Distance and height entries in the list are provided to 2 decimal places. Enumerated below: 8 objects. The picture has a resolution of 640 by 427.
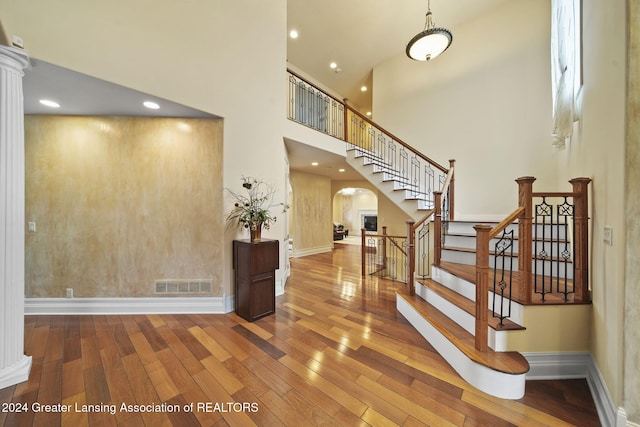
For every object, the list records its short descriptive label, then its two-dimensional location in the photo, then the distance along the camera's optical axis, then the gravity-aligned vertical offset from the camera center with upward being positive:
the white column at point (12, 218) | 1.78 -0.06
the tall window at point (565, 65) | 2.31 +1.67
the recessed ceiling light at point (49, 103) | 2.62 +1.32
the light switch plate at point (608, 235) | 1.55 -0.17
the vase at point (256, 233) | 3.06 -0.31
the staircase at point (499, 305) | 1.84 -0.97
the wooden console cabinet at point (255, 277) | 2.91 -0.91
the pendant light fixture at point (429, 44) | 3.06 +2.47
